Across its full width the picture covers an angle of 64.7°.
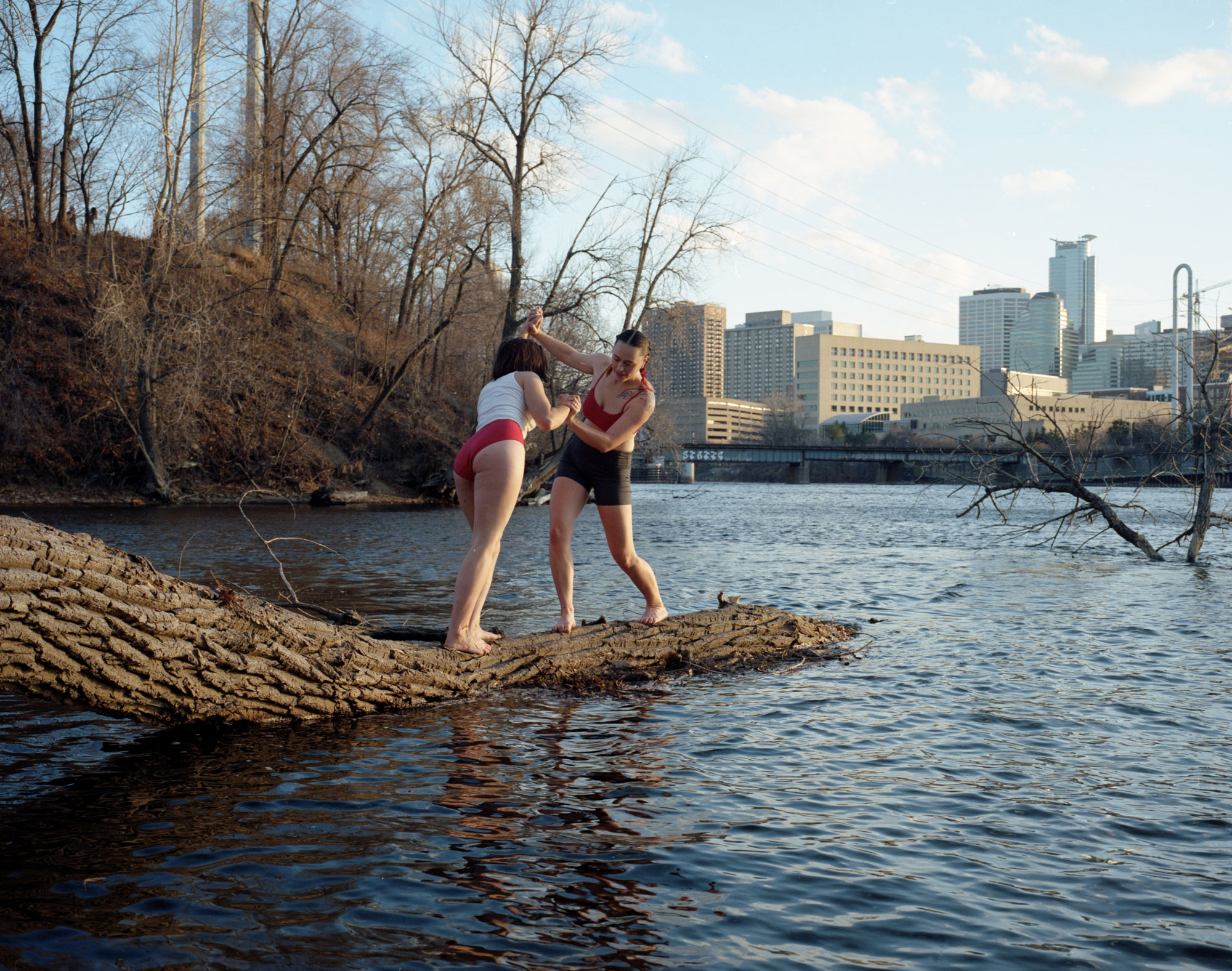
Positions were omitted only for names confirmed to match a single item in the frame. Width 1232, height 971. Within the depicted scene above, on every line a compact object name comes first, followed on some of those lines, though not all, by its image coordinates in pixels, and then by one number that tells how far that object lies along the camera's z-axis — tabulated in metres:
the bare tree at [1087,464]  15.94
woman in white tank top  6.16
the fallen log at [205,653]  4.21
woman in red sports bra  6.78
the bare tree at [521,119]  35.81
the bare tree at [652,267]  38.69
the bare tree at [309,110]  38.50
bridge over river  82.50
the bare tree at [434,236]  38.41
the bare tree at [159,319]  27.25
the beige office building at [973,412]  115.50
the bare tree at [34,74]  35.44
